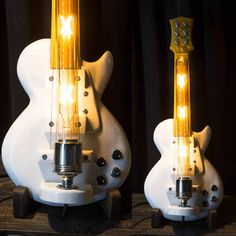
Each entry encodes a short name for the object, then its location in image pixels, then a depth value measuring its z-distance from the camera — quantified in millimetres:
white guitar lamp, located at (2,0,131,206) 1315
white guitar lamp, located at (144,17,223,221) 1410
